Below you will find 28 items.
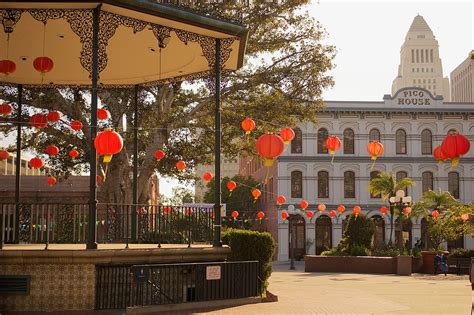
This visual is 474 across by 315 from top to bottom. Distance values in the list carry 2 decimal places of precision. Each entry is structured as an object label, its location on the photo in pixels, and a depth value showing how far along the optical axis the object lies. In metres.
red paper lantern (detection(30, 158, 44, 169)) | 24.16
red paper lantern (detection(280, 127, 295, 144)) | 20.00
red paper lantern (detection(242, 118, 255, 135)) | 21.17
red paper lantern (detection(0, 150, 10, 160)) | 22.89
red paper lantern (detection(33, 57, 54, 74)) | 16.31
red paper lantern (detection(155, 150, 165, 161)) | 24.62
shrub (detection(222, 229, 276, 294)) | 16.19
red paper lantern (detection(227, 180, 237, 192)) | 30.88
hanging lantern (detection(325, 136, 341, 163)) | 22.22
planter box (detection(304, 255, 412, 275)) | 32.34
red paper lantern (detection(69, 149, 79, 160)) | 25.64
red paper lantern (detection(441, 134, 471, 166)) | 14.18
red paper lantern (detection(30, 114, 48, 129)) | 20.64
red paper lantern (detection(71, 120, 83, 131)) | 22.52
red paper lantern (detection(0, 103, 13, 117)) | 20.70
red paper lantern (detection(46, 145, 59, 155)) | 24.47
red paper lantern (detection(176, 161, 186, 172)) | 26.25
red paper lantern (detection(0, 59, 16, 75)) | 16.70
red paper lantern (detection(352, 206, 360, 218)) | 34.51
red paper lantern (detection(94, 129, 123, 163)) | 14.27
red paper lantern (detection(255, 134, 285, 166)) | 16.38
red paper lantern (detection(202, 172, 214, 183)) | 31.13
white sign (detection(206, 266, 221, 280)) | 14.60
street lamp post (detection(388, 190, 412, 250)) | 33.83
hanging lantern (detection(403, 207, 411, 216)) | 36.50
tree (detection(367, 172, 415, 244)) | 46.34
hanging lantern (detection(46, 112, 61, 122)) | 21.55
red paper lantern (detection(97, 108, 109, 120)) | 22.62
